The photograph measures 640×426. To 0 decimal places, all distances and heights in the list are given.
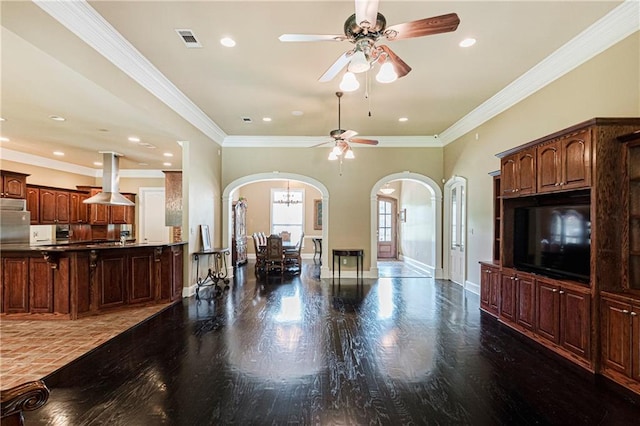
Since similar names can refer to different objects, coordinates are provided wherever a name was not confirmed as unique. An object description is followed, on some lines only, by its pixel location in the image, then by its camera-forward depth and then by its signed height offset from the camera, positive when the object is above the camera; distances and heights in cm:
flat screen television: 332 -26
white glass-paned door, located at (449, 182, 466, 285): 696 -31
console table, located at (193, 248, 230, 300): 637 -120
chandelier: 1216 +74
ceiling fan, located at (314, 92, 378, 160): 518 +133
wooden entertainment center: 284 -35
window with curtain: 1221 +24
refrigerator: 675 -6
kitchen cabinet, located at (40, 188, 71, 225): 829 +33
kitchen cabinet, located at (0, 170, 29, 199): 697 +76
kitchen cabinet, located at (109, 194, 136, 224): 986 +14
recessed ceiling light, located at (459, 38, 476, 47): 362 +204
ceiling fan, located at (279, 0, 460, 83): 231 +146
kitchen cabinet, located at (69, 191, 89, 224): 907 +30
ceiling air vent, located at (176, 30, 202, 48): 350 +204
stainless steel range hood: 688 +80
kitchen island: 460 -94
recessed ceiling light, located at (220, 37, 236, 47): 363 +204
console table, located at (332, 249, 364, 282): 782 -96
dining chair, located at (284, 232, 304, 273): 870 -109
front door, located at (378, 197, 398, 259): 1235 -39
